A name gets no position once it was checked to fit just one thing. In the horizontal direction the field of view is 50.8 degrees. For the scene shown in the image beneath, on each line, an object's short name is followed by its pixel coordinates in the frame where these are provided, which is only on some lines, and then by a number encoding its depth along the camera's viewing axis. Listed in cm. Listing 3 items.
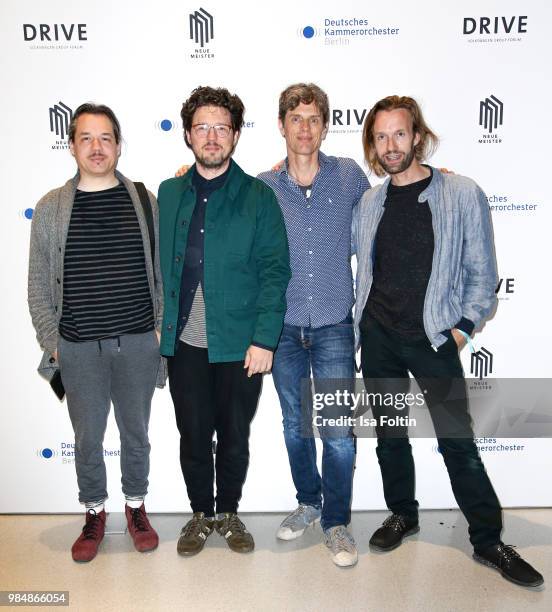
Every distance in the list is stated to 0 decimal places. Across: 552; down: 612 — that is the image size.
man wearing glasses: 231
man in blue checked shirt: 241
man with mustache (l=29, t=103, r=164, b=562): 233
